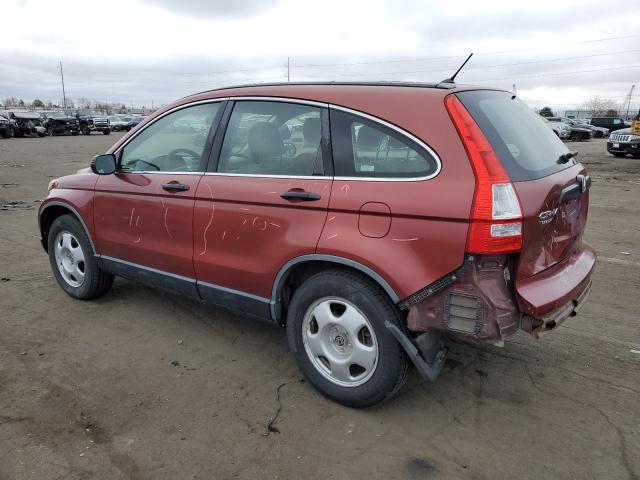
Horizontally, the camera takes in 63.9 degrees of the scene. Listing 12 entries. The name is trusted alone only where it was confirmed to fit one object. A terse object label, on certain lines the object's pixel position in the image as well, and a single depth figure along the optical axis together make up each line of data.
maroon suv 2.50
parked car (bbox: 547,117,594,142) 37.06
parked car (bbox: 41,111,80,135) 37.00
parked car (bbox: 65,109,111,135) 40.44
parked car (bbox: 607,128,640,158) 19.42
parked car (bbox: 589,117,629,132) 46.88
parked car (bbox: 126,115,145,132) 48.66
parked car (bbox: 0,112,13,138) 31.11
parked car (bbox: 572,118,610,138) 41.72
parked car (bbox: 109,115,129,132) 47.81
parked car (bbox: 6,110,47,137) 32.78
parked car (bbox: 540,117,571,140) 35.22
